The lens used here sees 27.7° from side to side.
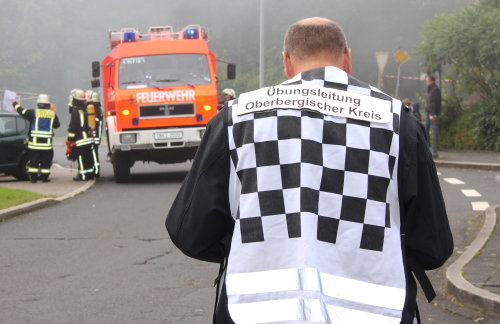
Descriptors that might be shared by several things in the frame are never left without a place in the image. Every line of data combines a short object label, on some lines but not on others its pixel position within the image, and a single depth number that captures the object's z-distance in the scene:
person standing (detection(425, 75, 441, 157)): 23.59
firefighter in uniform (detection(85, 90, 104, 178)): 21.50
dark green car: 21.16
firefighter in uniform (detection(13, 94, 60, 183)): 20.48
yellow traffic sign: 28.53
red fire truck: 19.58
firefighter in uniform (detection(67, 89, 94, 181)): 20.77
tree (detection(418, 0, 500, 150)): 24.91
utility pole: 36.47
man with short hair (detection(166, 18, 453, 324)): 2.55
